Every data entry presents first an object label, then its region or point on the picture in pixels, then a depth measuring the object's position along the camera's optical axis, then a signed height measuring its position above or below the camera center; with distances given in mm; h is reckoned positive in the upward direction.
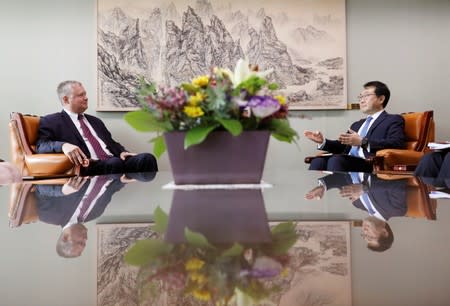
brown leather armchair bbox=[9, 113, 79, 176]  4629 -35
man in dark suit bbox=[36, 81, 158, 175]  5055 +154
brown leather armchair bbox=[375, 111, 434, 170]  4812 +41
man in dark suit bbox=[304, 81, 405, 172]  4898 +124
